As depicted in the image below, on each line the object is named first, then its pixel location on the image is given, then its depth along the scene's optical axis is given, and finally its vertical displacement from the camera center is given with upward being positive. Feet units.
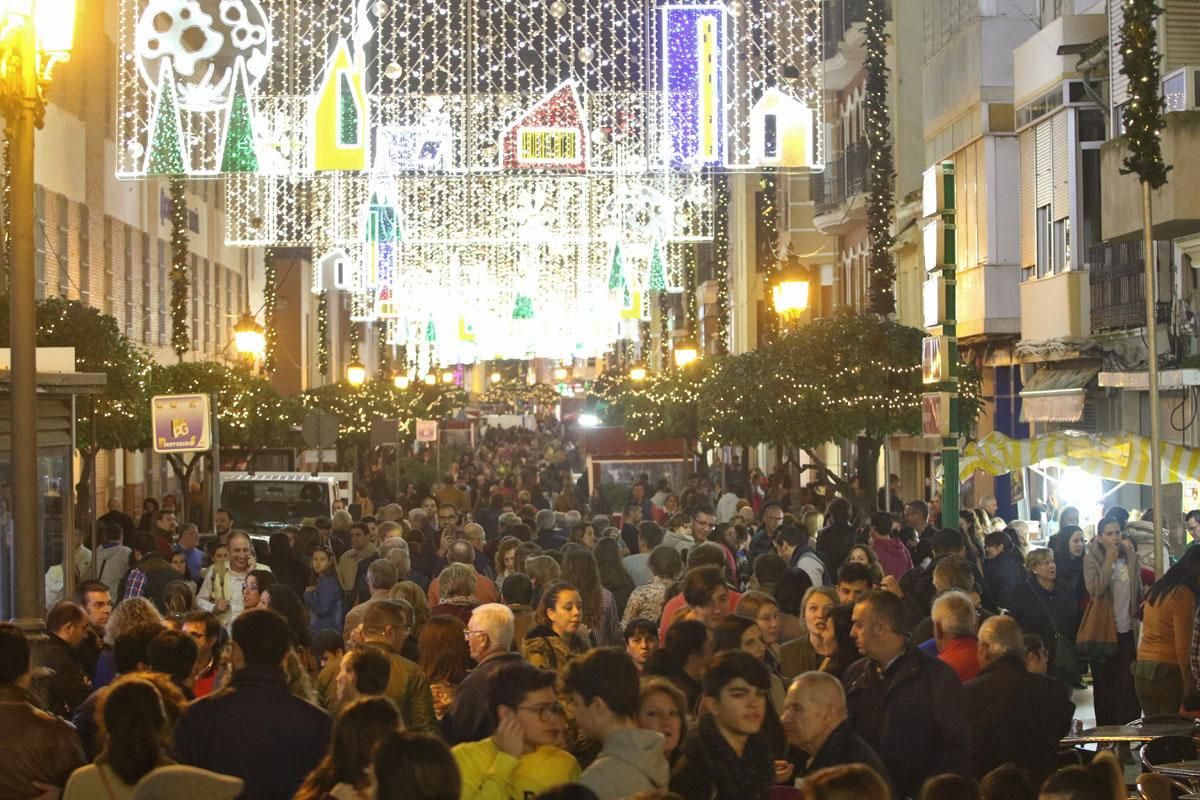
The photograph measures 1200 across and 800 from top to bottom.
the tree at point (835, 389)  102.27 +1.33
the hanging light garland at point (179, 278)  123.75 +8.79
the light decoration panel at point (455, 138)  72.49 +13.54
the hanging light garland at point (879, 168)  105.19 +12.76
